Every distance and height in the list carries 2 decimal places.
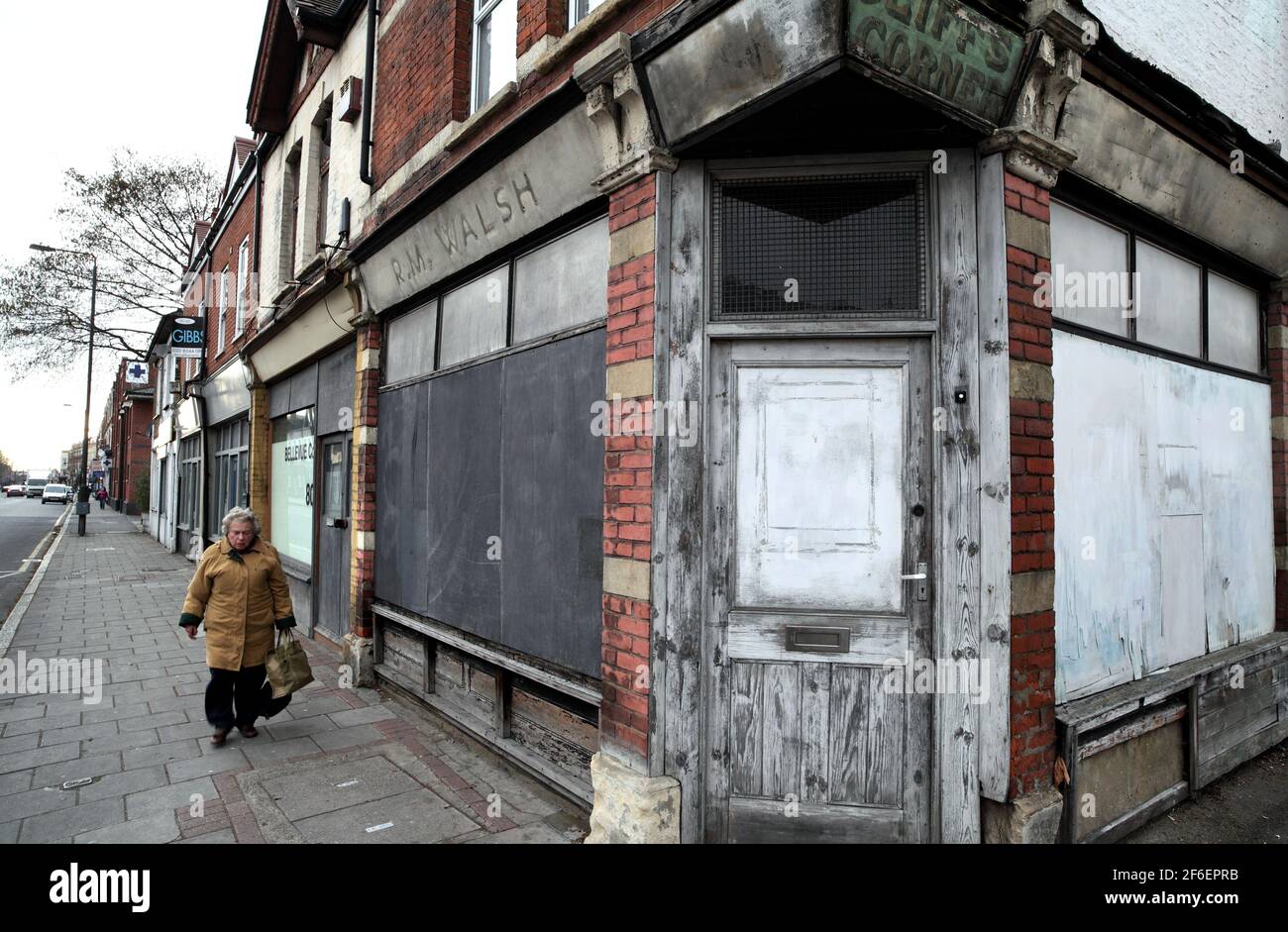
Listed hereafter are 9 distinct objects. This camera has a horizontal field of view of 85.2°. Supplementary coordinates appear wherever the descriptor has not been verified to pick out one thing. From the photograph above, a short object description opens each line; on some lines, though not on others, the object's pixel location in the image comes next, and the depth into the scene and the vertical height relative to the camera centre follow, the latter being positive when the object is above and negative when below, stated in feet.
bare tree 79.00 +25.94
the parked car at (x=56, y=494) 171.31 -2.59
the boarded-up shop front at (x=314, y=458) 25.62 +1.20
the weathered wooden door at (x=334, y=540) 25.22 -2.01
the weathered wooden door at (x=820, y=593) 11.24 -1.70
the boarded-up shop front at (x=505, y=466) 14.03 +0.49
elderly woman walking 17.07 -3.20
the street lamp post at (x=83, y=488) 76.09 -0.49
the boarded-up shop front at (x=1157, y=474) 12.91 +0.37
